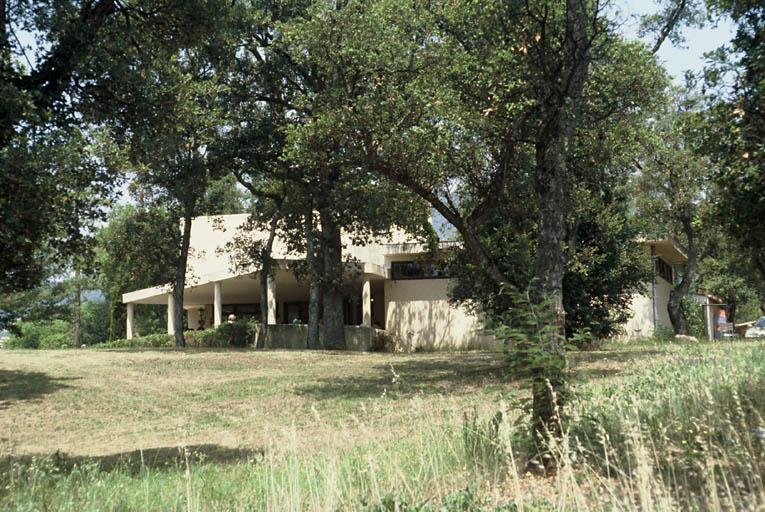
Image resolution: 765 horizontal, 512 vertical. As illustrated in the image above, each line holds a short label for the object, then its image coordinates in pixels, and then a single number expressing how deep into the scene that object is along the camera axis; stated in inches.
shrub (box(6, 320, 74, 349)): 2110.0
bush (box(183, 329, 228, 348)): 1151.6
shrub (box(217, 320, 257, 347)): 1144.8
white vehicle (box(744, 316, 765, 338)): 1357.7
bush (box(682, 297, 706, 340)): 1348.4
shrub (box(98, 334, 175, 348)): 1289.4
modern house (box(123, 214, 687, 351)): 1174.3
